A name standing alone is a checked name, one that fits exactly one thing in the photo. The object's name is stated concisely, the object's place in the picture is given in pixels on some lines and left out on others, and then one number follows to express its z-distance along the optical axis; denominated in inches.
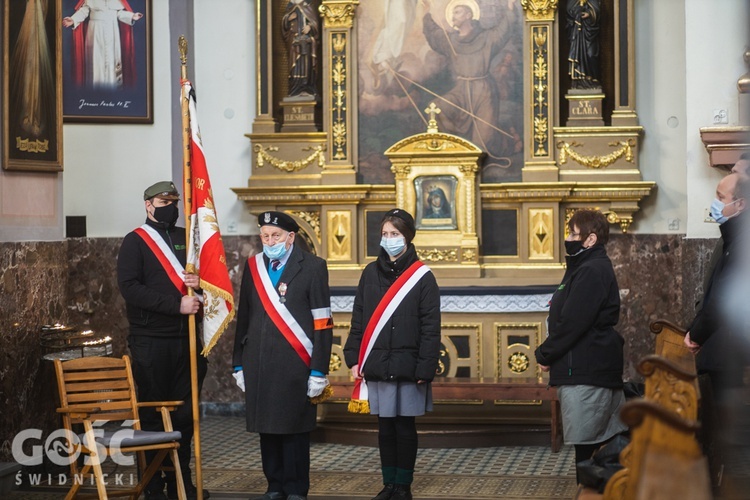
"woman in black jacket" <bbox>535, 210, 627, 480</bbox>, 228.2
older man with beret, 242.5
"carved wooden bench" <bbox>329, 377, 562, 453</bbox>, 330.3
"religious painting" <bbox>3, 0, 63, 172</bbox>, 292.4
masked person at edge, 208.5
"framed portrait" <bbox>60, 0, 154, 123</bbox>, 394.9
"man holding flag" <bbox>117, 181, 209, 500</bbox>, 259.9
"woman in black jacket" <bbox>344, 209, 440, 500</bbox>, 249.6
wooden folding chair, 228.4
